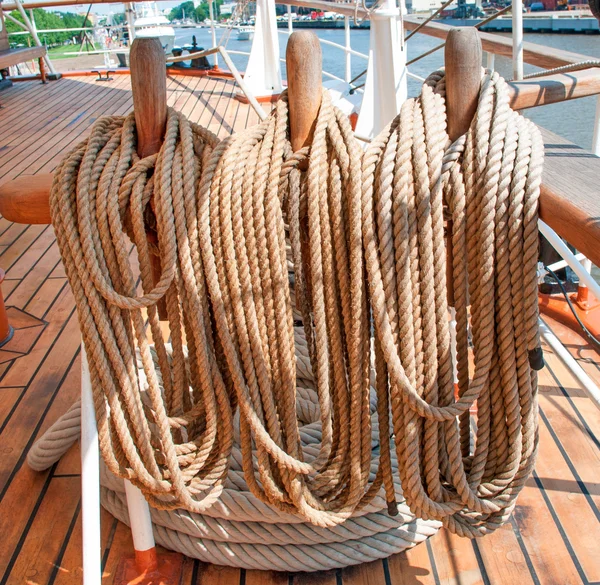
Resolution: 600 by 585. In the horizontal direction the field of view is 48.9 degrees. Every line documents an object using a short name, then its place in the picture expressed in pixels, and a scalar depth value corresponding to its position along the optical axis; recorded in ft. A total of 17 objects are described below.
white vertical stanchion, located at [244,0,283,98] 20.20
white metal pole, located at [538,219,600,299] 5.01
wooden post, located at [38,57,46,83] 24.34
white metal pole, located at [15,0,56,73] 22.52
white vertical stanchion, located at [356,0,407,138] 11.82
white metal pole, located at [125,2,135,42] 22.07
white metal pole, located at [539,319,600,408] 5.05
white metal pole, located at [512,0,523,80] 6.04
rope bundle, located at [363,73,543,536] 3.50
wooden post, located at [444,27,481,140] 3.61
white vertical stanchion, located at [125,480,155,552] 4.81
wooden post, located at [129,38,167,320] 3.90
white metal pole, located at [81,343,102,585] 4.19
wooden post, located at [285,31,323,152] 3.74
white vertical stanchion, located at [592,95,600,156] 6.66
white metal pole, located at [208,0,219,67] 22.73
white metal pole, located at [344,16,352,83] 16.66
